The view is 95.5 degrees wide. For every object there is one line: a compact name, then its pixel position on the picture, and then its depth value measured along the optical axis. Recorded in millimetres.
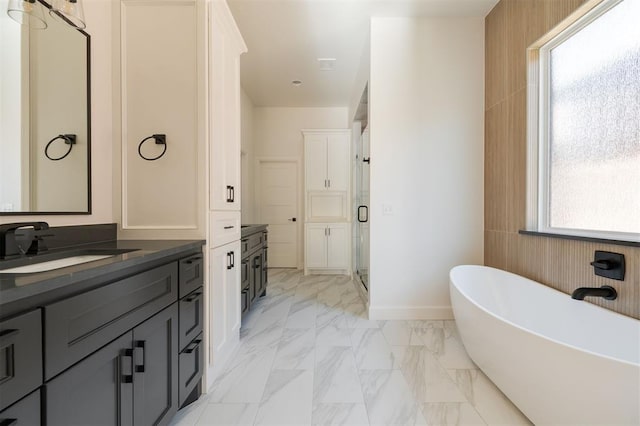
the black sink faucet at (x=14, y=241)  1061
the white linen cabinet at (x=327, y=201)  4734
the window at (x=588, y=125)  1560
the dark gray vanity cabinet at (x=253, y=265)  2656
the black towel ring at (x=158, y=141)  1640
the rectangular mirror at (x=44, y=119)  1129
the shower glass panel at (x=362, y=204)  3367
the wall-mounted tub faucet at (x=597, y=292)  1537
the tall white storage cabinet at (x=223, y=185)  1732
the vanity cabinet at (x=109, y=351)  654
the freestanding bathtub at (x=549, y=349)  983
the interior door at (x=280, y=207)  5191
